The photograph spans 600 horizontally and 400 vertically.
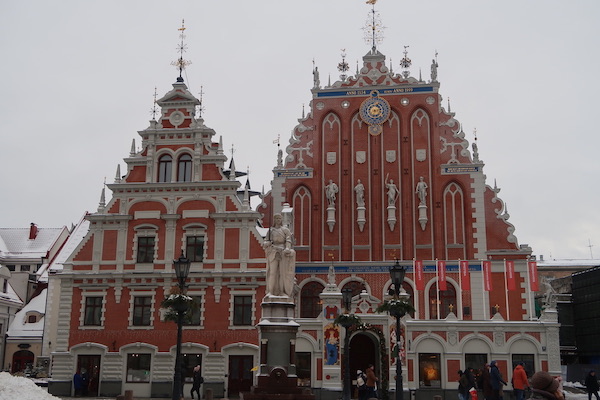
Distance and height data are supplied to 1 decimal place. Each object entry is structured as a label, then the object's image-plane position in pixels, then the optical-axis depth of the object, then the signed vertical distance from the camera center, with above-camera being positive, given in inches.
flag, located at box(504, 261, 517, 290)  1375.5 +152.3
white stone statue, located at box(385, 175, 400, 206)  1489.9 +340.1
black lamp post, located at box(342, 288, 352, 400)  895.7 +8.1
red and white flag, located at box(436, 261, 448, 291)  1382.9 +154.7
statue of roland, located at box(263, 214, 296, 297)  795.4 +96.5
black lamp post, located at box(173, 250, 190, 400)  763.4 +45.2
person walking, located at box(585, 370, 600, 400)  1101.1 -55.3
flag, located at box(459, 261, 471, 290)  1379.2 +146.8
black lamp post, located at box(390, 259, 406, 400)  812.6 +81.4
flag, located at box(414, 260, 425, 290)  1401.3 +150.4
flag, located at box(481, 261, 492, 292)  1371.8 +149.1
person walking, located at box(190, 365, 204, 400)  1155.9 -60.3
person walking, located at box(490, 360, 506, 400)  826.4 -38.1
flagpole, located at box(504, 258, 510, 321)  1406.9 +79.9
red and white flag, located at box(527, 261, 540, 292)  1354.6 +148.5
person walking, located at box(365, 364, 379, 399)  973.2 -54.8
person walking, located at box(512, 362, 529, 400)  847.1 -41.3
